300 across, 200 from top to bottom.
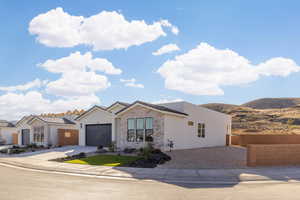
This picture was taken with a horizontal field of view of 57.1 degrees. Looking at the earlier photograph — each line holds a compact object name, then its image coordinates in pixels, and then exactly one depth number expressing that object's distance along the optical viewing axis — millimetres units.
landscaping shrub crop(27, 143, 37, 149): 30638
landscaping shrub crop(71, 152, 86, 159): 19958
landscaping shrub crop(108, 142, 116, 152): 23253
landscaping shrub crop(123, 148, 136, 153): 22047
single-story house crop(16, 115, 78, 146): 32031
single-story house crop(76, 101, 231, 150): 22359
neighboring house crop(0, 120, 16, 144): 42531
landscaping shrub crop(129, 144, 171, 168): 15461
